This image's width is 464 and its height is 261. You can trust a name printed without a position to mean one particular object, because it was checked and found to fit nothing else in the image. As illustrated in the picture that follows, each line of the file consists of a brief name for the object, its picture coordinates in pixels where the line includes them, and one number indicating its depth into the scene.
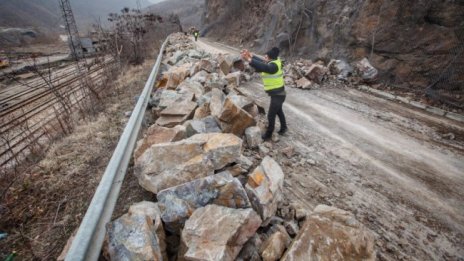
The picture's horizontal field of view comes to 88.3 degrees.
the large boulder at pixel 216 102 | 4.12
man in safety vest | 4.49
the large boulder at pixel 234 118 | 3.91
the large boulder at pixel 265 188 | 2.40
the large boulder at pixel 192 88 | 5.07
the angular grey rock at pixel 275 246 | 1.98
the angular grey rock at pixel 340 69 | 9.10
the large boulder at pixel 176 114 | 4.08
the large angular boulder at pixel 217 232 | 1.82
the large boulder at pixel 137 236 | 1.79
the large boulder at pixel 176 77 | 6.08
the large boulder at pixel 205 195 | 2.27
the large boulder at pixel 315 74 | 8.72
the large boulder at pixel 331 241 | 1.88
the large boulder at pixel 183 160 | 2.60
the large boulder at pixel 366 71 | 8.64
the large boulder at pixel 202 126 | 3.53
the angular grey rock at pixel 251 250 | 2.01
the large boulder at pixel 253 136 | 3.99
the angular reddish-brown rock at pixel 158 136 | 3.20
